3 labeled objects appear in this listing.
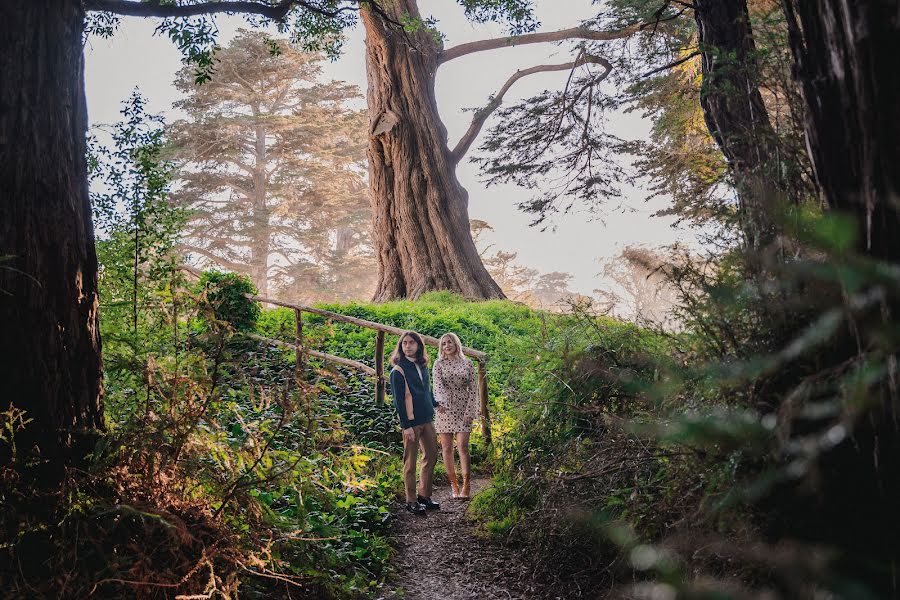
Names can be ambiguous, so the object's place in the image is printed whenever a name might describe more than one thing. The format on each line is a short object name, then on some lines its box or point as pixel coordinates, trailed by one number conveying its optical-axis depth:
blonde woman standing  6.56
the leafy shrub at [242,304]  11.71
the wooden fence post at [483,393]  8.11
